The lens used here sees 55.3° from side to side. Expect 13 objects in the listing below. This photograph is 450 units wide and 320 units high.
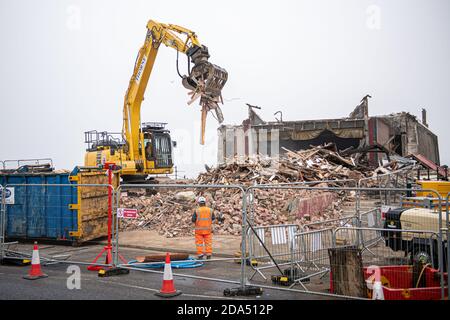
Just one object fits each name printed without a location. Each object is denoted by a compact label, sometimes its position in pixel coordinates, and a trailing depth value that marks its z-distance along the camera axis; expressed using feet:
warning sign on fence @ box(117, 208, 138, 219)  29.94
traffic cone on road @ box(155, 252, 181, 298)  23.98
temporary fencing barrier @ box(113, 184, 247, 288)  24.49
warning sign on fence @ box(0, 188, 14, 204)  35.86
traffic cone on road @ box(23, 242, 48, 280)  28.94
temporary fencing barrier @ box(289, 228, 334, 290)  26.55
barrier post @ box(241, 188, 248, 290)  24.40
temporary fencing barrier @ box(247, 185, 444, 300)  26.71
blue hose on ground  31.30
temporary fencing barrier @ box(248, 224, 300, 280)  28.78
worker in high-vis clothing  33.60
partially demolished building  80.89
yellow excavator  52.37
